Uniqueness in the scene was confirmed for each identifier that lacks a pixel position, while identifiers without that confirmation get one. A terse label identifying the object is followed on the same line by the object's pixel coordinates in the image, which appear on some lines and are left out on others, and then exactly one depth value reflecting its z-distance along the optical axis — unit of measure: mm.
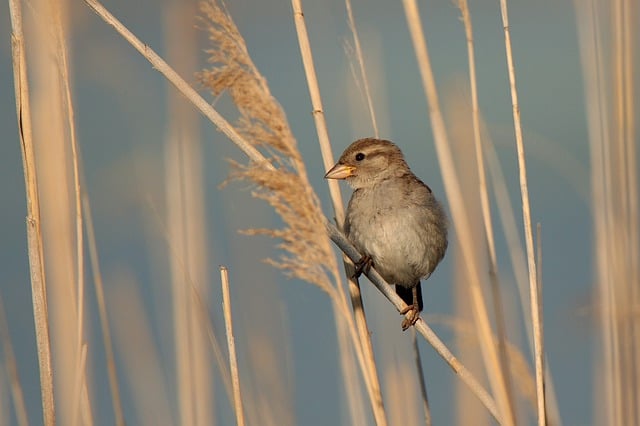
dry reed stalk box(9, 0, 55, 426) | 4434
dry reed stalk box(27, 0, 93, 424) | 5633
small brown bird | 6734
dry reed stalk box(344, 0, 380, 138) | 4848
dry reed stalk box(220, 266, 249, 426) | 4441
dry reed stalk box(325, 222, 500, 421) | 4566
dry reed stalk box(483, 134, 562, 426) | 5941
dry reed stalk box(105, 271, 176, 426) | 6949
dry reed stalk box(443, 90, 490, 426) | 6734
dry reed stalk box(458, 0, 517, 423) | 4715
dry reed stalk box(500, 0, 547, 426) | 4516
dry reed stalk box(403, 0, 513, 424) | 4852
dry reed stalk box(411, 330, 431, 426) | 5574
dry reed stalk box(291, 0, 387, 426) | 4832
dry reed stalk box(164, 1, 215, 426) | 6410
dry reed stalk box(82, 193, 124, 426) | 5309
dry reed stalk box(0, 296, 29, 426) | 5293
